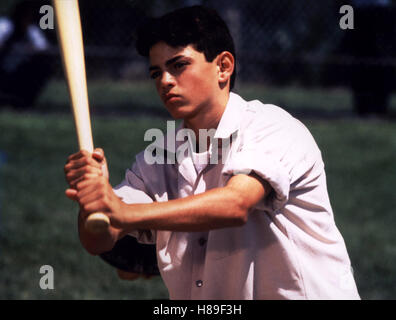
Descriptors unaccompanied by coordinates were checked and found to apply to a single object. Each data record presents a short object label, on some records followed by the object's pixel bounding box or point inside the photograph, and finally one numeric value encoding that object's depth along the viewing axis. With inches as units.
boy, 192.1
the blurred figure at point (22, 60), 572.4
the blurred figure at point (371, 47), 600.1
